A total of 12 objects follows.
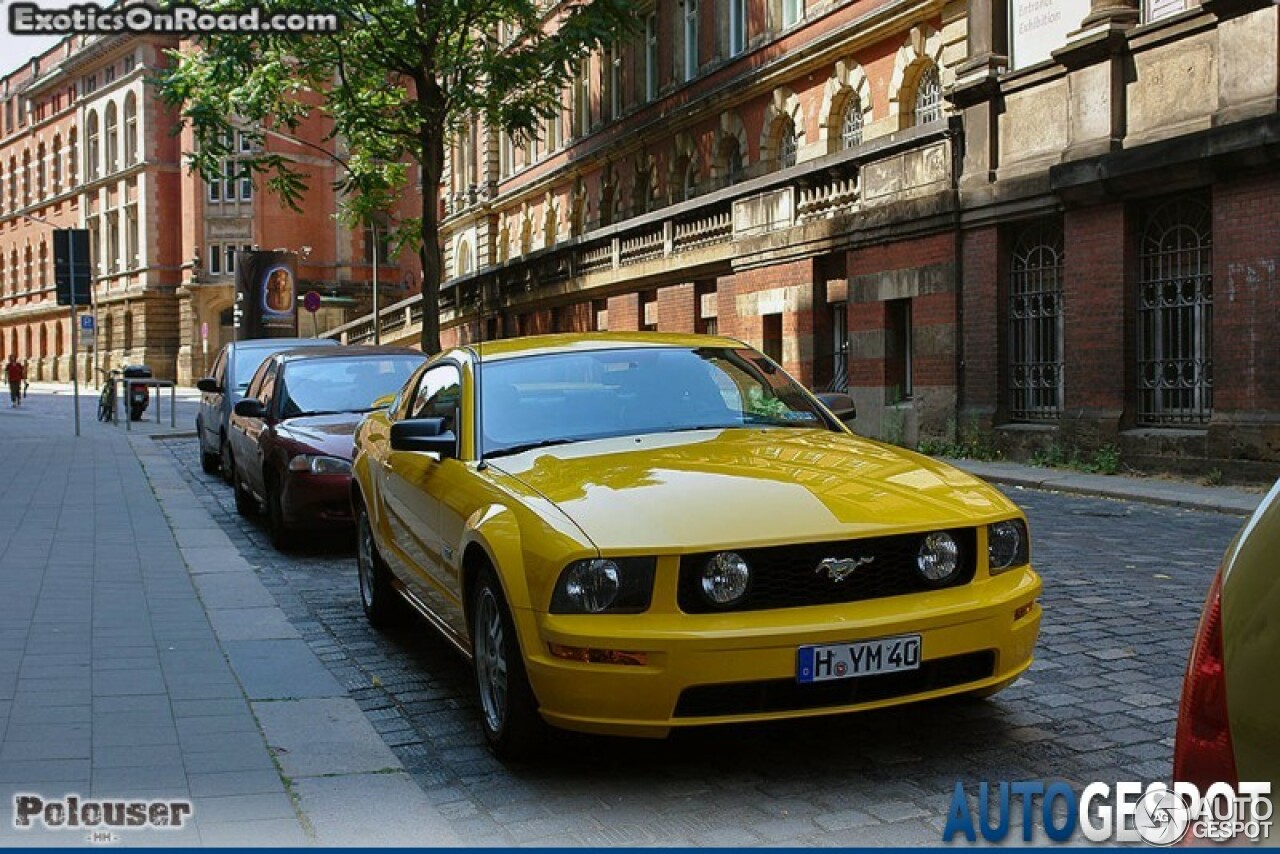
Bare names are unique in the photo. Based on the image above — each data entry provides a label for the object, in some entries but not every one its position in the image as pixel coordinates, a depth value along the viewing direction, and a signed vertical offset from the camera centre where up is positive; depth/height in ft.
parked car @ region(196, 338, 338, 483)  52.26 +0.69
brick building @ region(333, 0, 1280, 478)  49.16 +7.78
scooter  110.22 +0.67
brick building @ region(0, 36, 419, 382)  241.35 +32.02
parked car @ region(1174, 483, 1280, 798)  6.60 -1.43
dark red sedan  35.29 -0.79
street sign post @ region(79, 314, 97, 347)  133.70 +7.33
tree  95.45 +23.33
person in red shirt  156.97 +2.73
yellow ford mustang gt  14.61 -2.07
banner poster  107.45 +8.25
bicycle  116.16 -0.03
